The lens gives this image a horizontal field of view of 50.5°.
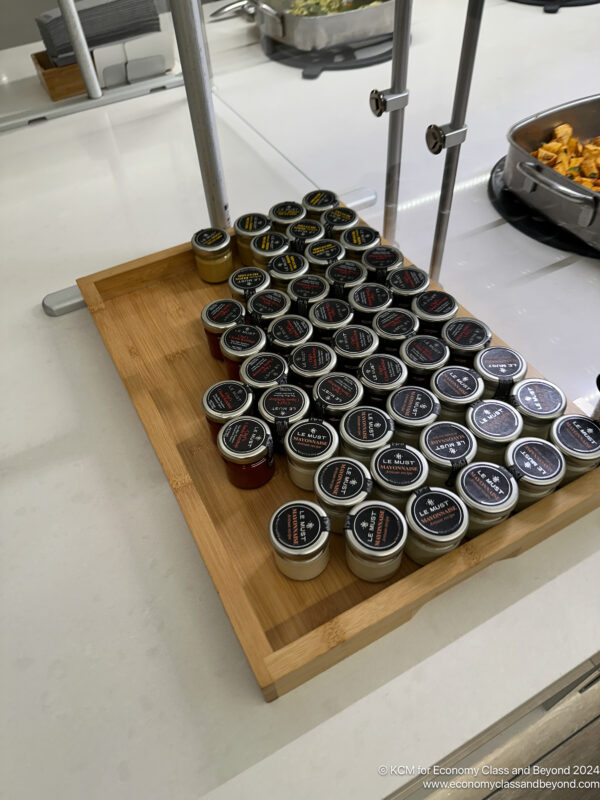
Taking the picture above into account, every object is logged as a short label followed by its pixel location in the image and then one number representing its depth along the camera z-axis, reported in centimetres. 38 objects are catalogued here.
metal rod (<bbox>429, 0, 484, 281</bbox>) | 64
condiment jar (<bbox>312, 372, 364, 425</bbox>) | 60
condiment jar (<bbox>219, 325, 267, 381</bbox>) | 67
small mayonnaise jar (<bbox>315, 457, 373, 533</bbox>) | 53
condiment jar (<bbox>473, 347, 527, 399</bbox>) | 62
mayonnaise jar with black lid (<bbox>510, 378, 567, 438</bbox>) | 59
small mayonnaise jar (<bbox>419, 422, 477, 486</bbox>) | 55
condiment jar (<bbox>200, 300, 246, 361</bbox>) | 70
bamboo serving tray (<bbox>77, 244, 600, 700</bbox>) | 48
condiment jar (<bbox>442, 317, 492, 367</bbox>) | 65
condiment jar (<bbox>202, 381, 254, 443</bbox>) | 60
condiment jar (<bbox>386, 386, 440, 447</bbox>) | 58
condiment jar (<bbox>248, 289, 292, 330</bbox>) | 71
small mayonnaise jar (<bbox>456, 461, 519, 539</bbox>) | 52
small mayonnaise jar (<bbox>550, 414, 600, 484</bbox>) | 55
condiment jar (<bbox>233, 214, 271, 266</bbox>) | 82
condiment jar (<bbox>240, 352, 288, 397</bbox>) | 63
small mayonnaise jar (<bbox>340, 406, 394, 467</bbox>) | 57
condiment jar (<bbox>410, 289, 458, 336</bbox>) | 68
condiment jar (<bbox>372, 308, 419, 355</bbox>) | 67
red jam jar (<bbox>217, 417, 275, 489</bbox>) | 57
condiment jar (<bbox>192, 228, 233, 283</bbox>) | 81
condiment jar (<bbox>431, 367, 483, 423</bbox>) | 60
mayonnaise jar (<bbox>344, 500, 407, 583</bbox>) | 50
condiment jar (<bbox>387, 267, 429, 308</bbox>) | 71
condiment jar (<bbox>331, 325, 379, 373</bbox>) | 65
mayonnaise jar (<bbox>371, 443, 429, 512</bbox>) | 53
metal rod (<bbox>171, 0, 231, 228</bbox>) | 73
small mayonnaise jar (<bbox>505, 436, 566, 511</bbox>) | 53
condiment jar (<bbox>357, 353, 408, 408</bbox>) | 62
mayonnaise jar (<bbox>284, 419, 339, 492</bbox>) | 57
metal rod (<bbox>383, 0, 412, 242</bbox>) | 72
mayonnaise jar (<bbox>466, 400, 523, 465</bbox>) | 57
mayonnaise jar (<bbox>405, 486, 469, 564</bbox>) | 50
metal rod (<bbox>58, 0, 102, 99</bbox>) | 119
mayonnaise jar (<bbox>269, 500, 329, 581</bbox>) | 51
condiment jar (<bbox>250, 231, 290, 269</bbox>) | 79
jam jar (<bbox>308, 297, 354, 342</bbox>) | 69
